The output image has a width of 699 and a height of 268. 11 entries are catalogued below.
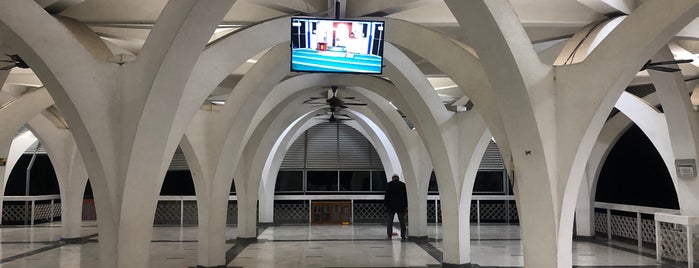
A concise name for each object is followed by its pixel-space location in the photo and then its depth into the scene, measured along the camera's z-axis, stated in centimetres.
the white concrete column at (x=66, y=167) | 1367
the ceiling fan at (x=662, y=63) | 673
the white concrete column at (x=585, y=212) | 1433
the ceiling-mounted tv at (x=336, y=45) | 623
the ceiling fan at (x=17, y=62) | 691
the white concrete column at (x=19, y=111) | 1065
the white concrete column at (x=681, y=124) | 862
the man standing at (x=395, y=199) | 1454
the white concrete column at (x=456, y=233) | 985
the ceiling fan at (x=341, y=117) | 1871
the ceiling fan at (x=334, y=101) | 1348
